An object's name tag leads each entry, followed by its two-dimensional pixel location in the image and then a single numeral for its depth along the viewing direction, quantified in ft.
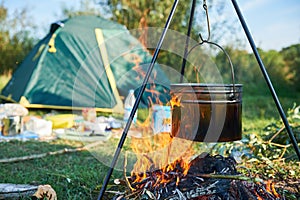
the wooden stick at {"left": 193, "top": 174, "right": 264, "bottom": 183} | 5.21
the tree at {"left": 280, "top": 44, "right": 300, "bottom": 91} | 22.07
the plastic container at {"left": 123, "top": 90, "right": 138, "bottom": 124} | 13.06
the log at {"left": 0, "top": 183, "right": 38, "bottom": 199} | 5.54
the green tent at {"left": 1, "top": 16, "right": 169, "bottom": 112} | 15.67
